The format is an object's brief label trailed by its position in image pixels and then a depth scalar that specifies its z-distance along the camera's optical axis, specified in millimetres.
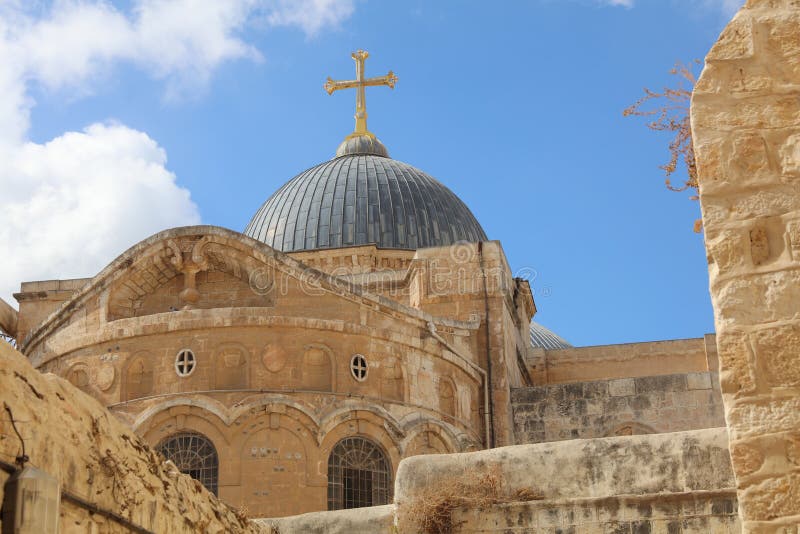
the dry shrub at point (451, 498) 11094
